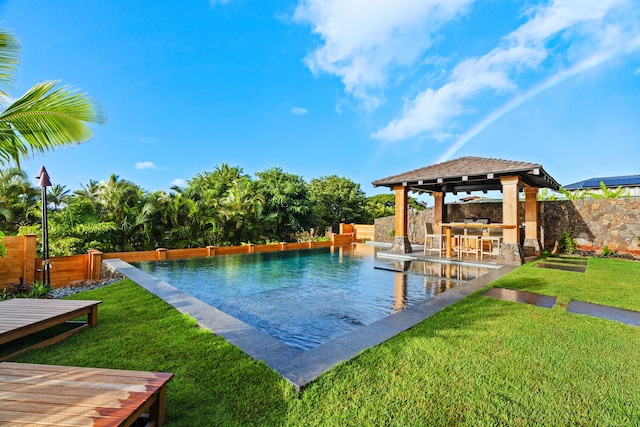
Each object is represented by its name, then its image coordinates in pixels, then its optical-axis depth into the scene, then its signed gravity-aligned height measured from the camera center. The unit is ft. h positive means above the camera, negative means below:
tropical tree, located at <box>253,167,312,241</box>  58.65 +4.27
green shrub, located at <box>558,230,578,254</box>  41.24 -2.63
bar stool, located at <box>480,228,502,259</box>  40.70 -2.60
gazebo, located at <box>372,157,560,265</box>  32.17 +5.71
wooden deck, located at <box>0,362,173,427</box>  5.23 -3.46
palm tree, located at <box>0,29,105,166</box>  12.75 +5.15
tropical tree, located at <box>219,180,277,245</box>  48.95 +1.76
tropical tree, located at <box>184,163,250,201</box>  70.28 +13.21
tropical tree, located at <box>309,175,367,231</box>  82.46 +6.88
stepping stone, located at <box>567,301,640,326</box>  13.66 -4.35
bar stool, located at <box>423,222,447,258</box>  37.22 -1.35
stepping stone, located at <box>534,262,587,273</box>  27.53 -4.11
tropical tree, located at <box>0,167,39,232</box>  37.73 +3.53
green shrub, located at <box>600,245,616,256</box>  37.63 -3.43
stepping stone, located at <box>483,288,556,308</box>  16.22 -4.30
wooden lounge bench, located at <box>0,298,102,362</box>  10.07 -3.46
